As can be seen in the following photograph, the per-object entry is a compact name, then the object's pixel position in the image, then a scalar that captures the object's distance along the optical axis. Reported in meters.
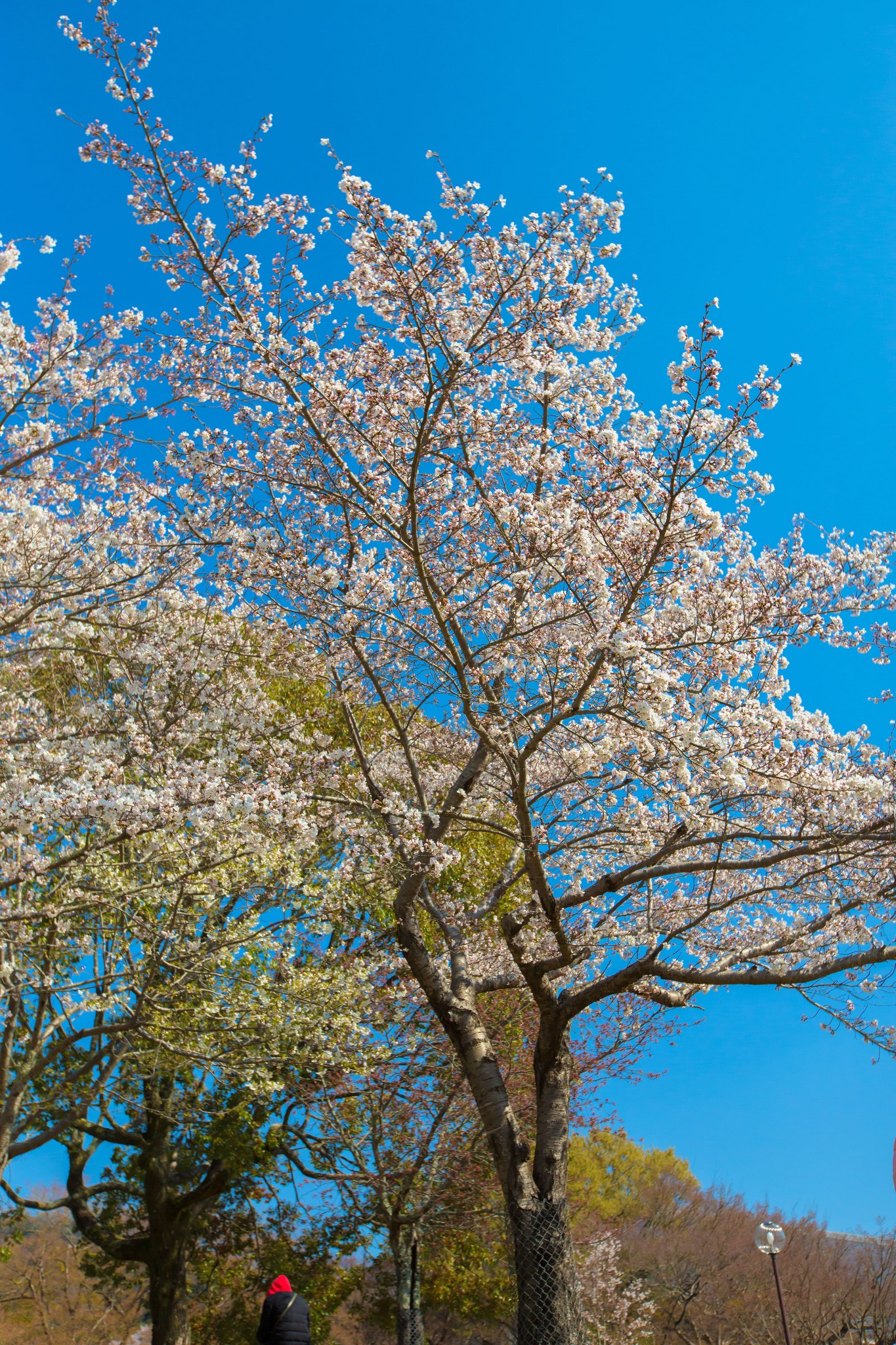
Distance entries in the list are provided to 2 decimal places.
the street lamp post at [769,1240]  15.20
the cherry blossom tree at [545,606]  5.47
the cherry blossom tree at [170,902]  5.65
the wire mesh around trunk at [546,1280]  6.69
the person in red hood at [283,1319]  7.04
